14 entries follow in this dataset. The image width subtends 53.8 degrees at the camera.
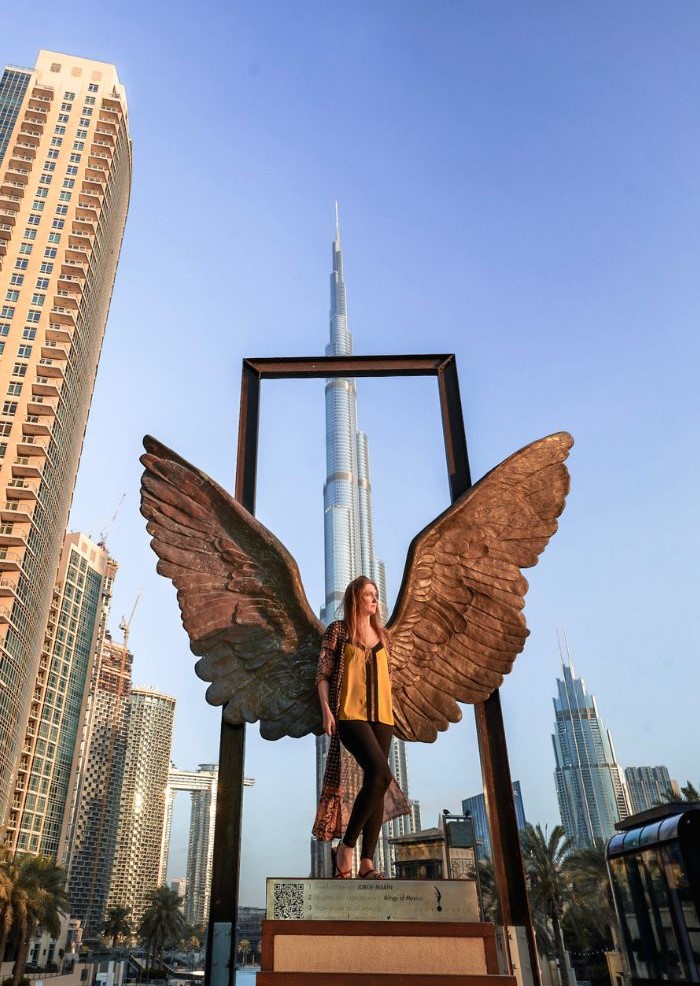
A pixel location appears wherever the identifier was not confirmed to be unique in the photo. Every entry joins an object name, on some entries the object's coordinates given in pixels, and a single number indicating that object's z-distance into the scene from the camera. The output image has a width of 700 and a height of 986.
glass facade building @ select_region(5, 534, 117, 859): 52.31
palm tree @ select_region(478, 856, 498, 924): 29.12
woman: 4.99
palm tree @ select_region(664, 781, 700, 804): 26.77
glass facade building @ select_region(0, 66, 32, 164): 60.62
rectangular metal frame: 5.20
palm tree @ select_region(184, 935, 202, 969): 92.66
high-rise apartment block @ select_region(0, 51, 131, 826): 46.41
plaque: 4.35
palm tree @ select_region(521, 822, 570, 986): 26.83
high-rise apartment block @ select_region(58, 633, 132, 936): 76.06
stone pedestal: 4.00
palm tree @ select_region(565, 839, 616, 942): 29.02
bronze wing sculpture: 5.70
